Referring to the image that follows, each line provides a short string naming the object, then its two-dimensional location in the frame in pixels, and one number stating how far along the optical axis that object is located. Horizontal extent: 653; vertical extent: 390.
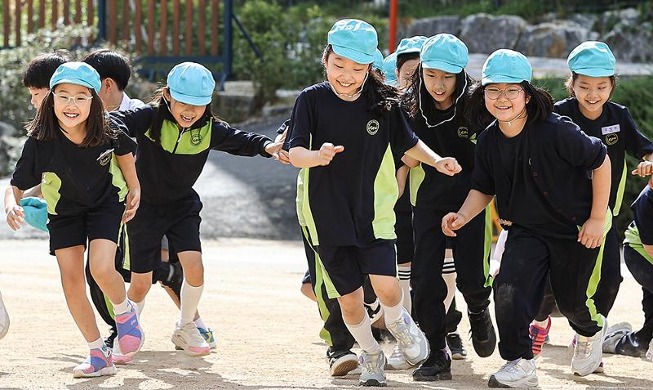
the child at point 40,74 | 12.65
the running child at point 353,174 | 10.90
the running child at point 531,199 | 11.10
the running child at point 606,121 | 11.95
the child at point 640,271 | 12.88
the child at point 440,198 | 11.99
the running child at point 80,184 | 11.34
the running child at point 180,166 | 12.29
